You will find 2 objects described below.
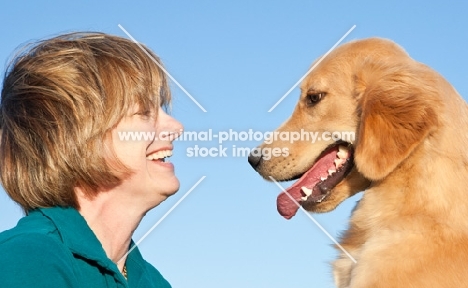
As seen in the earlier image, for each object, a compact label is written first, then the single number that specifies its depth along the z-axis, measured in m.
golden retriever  3.50
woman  2.76
